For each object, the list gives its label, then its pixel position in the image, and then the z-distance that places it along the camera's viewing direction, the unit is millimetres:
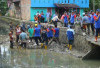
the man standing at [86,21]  15909
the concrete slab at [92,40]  11656
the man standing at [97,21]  11984
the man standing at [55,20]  19575
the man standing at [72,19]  17125
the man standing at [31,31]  16484
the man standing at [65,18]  18225
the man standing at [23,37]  16169
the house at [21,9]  29434
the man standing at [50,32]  16344
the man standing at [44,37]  16359
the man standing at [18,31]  17047
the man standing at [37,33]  16289
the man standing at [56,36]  16297
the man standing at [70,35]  14509
